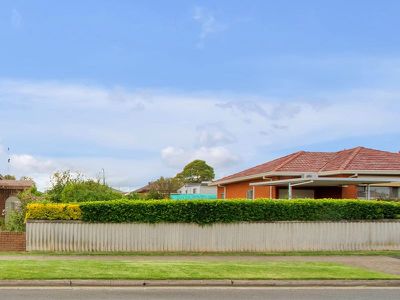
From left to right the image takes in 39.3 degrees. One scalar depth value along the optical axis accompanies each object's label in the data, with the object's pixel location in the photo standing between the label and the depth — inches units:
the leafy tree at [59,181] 1082.1
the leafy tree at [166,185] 2817.2
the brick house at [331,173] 1078.4
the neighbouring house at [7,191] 1194.0
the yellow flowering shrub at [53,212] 748.0
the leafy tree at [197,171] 3624.5
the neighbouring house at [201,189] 2280.8
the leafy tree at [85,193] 889.5
